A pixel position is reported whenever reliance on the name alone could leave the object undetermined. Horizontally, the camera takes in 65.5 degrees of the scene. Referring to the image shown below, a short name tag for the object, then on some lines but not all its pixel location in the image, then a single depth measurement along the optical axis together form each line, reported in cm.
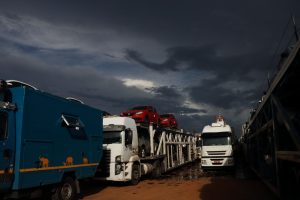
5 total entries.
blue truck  582
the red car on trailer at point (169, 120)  1706
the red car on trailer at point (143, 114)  1356
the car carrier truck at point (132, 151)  994
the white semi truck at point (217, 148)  1403
